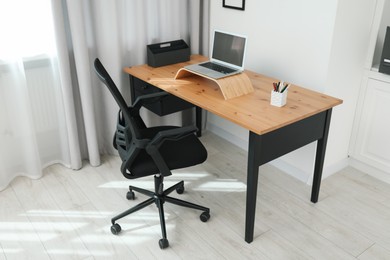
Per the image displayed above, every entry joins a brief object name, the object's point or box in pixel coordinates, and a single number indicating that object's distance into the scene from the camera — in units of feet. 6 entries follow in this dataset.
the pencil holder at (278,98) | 7.16
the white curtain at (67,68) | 8.43
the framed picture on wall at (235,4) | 9.59
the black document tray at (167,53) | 9.62
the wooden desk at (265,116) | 6.66
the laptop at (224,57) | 7.79
